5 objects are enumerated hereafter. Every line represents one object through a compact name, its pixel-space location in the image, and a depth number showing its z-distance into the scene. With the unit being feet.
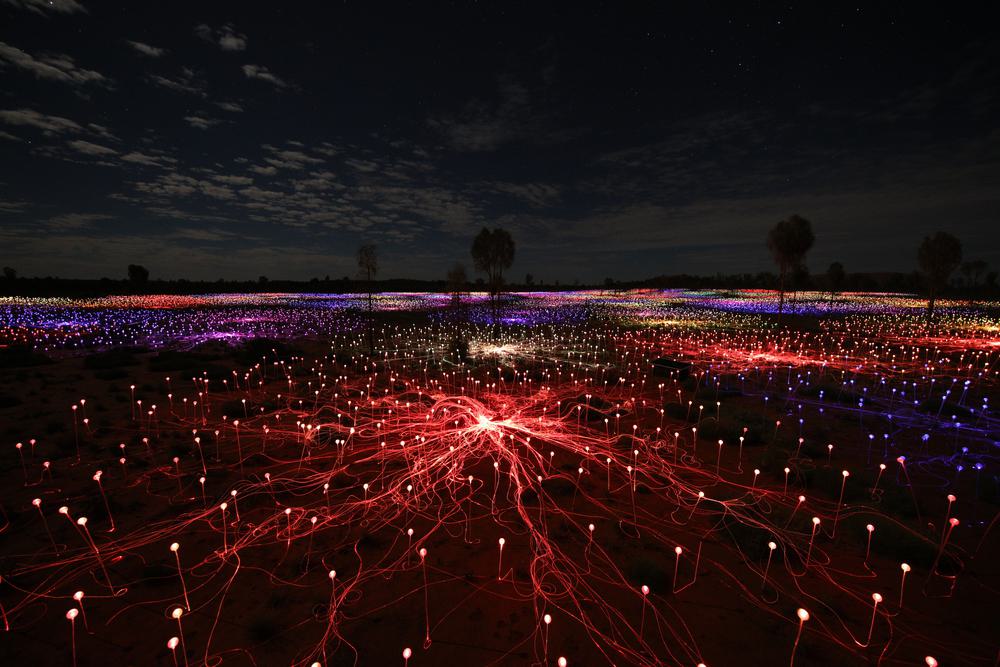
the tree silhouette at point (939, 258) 94.22
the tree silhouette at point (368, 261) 76.96
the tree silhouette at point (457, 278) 101.40
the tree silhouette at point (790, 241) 102.73
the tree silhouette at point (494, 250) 112.68
